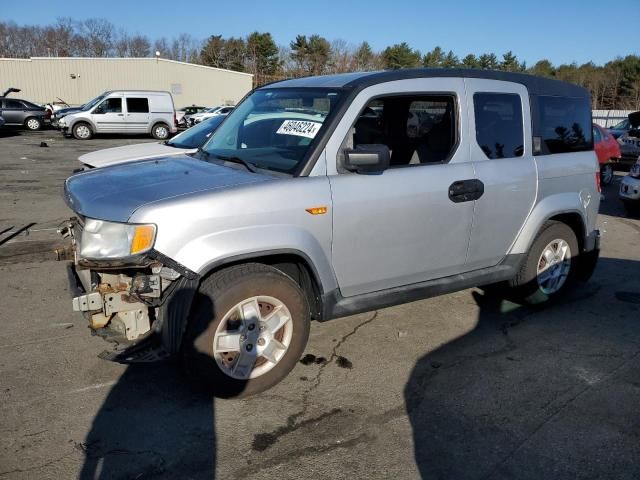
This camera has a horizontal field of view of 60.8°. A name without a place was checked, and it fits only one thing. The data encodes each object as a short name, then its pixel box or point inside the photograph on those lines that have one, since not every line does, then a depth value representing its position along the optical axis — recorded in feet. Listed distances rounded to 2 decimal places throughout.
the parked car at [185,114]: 98.37
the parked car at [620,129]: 53.71
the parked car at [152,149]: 25.30
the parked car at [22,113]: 91.64
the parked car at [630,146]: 47.26
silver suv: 10.39
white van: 78.74
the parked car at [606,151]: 41.22
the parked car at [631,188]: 30.04
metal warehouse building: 136.56
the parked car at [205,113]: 102.01
